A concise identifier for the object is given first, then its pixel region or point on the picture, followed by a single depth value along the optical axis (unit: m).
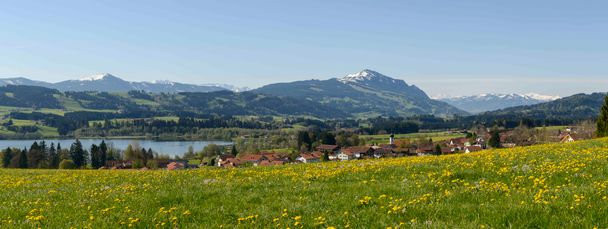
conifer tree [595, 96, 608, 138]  82.81
